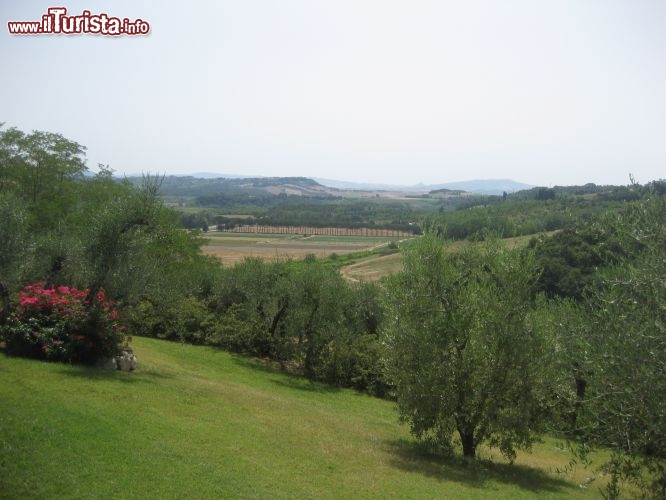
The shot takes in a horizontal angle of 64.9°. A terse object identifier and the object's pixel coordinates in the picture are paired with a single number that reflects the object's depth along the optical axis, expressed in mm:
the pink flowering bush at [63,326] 19422
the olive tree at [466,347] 18234
